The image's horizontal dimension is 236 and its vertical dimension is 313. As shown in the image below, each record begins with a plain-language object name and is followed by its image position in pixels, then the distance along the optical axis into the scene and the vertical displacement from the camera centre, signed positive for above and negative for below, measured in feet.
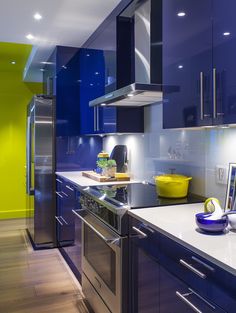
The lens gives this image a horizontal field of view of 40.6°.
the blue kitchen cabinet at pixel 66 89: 12.82 +2.48
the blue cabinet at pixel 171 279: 3.59 -1.73
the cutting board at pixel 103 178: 9.88 -0.87
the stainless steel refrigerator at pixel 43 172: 12.64 -0.86
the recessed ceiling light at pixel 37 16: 9.43 +4.03
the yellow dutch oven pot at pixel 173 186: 7.09 -0.81
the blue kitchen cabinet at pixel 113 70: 9.04 +2.41
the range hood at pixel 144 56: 7.36 +2.40
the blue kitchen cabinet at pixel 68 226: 9.35 -2.54
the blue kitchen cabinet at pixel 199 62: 4.75 +1.50
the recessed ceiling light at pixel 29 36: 11.32 +4.11
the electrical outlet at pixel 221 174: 6.25 -0.47
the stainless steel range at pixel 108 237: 6.02 -1.82
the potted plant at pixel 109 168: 10.26 -0.57
